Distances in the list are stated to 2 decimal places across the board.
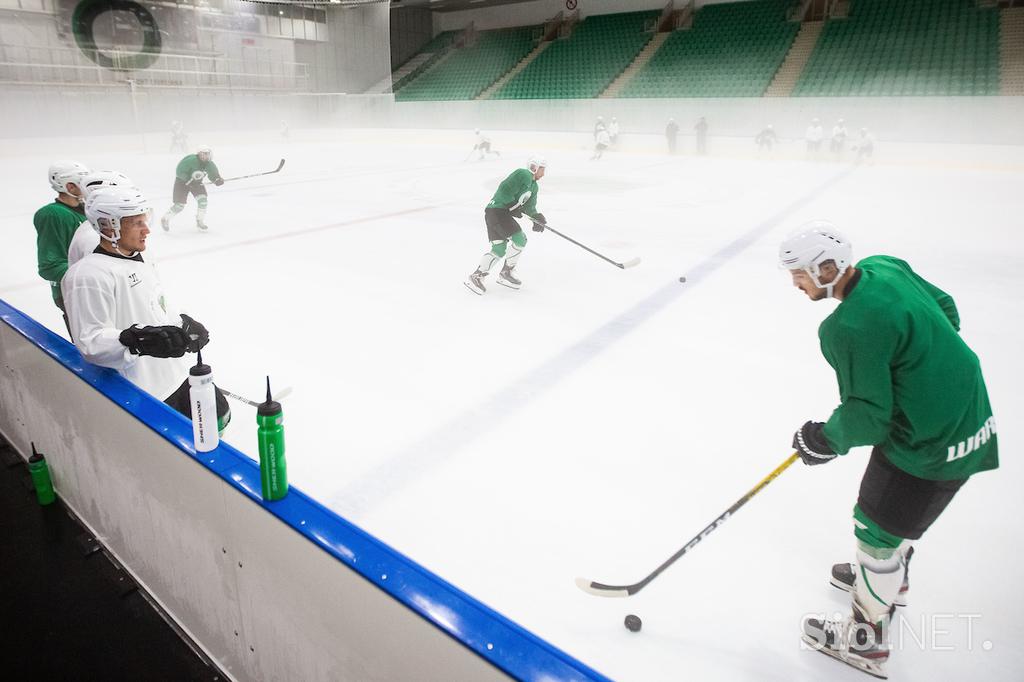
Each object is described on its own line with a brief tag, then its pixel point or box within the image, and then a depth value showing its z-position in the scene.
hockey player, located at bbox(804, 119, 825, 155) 14.55
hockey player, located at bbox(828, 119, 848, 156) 14.20
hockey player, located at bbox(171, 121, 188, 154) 15.52
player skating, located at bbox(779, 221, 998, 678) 1.29
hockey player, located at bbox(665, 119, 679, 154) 16.25
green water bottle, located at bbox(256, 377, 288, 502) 1.25
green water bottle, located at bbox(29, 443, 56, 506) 2.24
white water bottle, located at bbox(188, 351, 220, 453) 1.40
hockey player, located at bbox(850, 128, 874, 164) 13.65
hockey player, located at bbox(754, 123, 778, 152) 15.23
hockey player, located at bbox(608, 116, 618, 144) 16.85
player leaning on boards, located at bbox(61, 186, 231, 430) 1.65
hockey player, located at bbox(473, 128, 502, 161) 14.73
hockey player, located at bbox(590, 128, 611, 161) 15.11
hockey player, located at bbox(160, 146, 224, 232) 6.52
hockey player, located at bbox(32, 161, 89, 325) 2.70
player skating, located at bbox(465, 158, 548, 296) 4.46
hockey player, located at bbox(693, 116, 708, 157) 16.09
